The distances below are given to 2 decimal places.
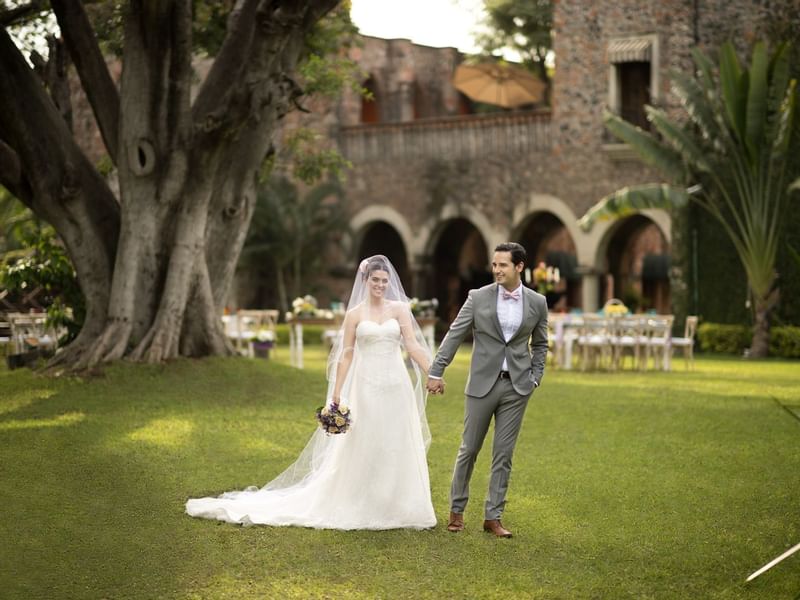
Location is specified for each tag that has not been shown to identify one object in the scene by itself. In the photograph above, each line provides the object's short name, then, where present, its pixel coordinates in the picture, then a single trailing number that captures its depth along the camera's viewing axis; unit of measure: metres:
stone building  27.64
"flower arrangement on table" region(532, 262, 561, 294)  21.05
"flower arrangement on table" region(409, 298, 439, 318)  20.53
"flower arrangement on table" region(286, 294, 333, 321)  20.22
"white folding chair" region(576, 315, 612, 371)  20.09
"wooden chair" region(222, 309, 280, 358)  21.70
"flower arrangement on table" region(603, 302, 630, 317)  20.72
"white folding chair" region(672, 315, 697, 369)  20.69
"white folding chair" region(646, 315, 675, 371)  19.86
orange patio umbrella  31.55
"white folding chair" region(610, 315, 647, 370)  19.91
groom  7.39
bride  7.80
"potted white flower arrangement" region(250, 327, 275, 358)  21.17
